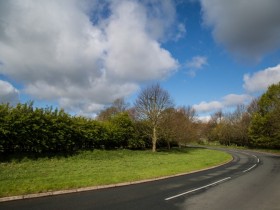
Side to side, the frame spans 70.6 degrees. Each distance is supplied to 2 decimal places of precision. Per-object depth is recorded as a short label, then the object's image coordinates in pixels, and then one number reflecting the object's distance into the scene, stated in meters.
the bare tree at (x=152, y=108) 31.56
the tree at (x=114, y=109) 57.99
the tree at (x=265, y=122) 40.18
